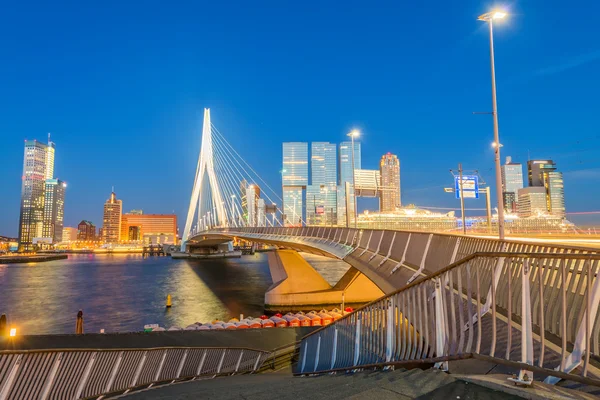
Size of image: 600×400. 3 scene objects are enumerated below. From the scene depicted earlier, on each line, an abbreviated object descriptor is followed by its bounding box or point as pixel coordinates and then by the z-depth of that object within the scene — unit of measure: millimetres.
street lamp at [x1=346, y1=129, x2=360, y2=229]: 30012
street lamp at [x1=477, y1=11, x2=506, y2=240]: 15453
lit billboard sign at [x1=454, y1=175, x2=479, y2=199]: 34406
